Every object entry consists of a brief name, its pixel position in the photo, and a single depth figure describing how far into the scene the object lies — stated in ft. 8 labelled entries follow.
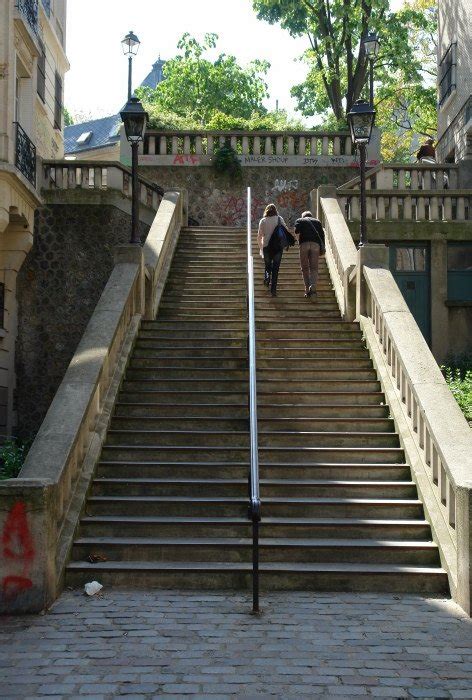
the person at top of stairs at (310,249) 44.96
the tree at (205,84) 151.43
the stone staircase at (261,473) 24.36
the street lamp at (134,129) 42.16
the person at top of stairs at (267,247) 45.80
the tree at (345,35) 91.76
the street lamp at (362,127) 41.19
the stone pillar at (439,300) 56.85
